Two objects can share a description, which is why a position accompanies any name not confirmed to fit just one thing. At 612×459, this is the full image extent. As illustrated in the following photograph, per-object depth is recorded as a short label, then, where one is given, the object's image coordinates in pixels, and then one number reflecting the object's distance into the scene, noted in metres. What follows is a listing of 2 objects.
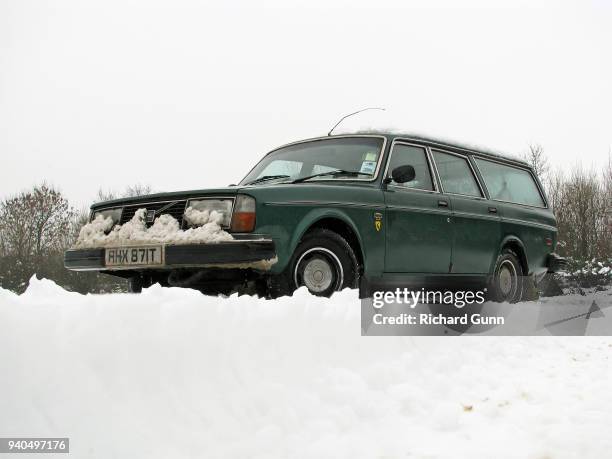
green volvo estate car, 4.82
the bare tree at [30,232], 17.30
